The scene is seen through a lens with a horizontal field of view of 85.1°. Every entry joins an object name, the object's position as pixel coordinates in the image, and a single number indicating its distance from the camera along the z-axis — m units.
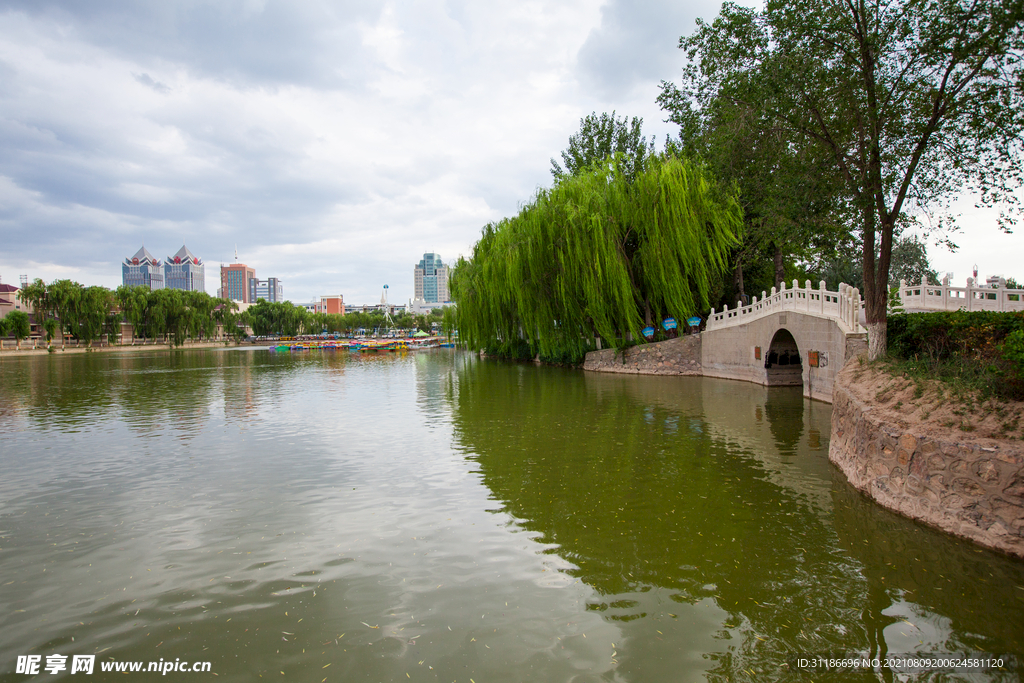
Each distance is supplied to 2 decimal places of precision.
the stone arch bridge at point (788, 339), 14.20
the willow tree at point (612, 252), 22.53
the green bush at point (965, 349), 5.82
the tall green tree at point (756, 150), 10.92
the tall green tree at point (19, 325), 56.38
